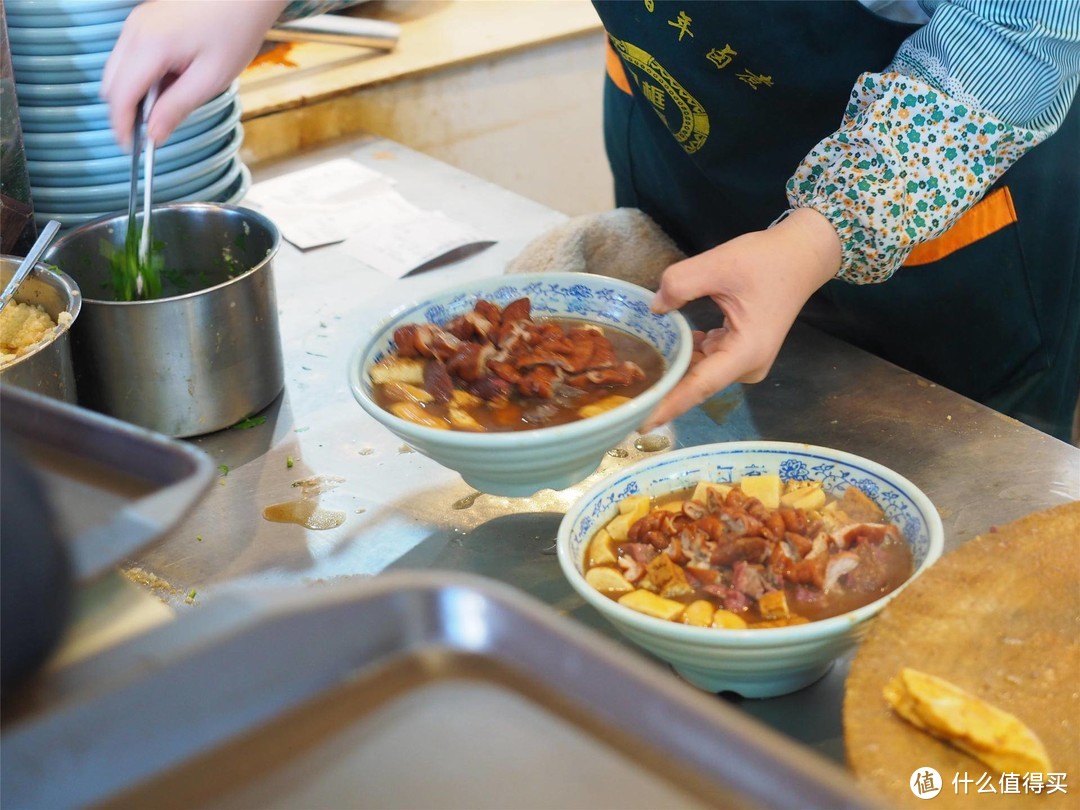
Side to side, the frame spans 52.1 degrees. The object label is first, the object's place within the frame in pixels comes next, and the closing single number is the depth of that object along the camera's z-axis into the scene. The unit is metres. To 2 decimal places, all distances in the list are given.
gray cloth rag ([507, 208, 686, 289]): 1.69
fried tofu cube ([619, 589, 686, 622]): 0.94
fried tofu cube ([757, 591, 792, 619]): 0.94
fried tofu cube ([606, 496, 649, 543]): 1.07
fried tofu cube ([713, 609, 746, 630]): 0.93
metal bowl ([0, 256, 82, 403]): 1.16
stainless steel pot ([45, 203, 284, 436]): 1.30
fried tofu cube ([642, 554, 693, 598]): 0.99
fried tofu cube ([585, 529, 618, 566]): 1.03
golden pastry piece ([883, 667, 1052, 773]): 0.75
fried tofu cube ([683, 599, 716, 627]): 0.93
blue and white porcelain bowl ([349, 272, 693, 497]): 1.07
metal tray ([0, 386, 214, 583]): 0.47
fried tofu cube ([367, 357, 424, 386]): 1.21
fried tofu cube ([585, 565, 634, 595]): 0.99
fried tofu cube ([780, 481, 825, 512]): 1.08
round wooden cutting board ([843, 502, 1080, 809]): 0.75
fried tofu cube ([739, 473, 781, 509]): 1.09
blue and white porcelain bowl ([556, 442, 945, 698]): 0.89
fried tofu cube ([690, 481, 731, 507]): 1.09
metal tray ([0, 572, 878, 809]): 0.45
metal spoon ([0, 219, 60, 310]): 1.30
